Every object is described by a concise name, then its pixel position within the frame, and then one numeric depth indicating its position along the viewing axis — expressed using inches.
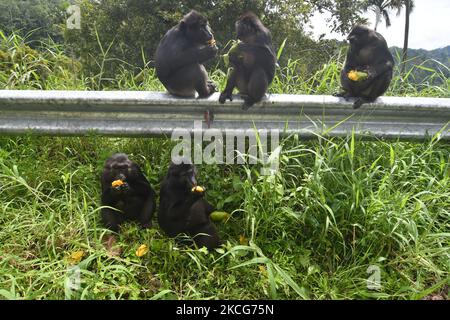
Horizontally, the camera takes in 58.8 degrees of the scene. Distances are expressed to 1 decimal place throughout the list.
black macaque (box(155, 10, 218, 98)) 157.8
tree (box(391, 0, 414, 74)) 1178.1
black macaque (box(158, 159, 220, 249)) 121.8
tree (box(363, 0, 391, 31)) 852.1
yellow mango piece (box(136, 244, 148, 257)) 116.4
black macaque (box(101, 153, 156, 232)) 127.3
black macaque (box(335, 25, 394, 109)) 160.7
